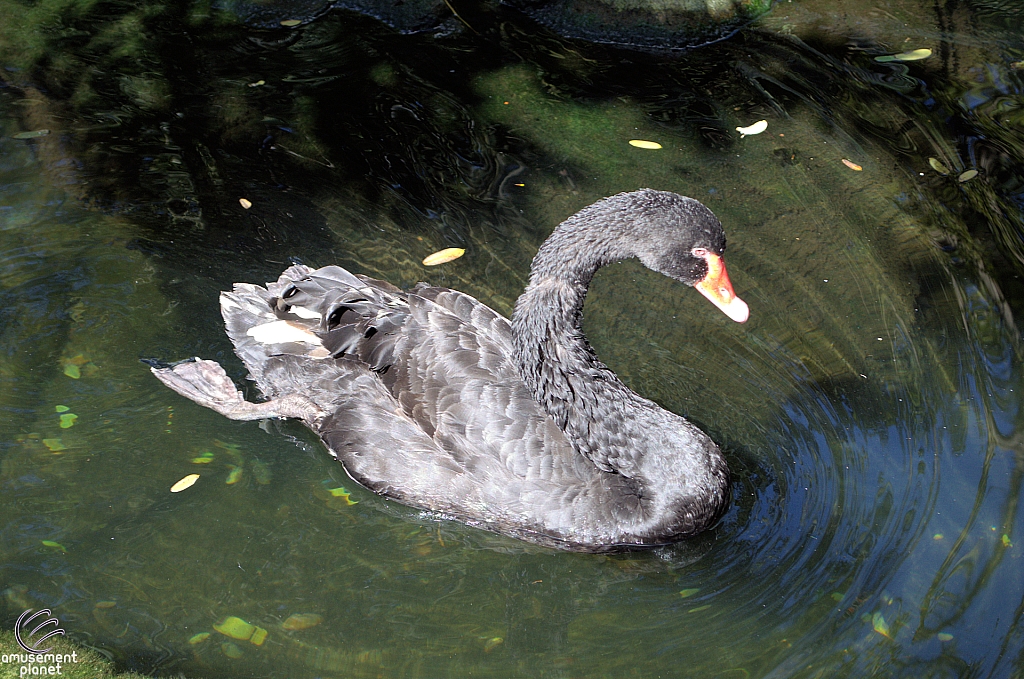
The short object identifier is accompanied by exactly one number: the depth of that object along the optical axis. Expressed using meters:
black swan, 4.11
